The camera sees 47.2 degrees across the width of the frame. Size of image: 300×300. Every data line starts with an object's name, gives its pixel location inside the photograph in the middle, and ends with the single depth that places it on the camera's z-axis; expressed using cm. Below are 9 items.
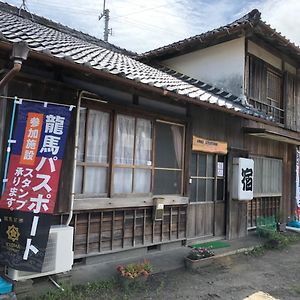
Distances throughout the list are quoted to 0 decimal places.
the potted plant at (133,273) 593
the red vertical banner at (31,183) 474
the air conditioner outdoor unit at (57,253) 523
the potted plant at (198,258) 738
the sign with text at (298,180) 1338
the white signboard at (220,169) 1000
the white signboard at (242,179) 1008
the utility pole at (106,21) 2750
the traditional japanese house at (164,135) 593
